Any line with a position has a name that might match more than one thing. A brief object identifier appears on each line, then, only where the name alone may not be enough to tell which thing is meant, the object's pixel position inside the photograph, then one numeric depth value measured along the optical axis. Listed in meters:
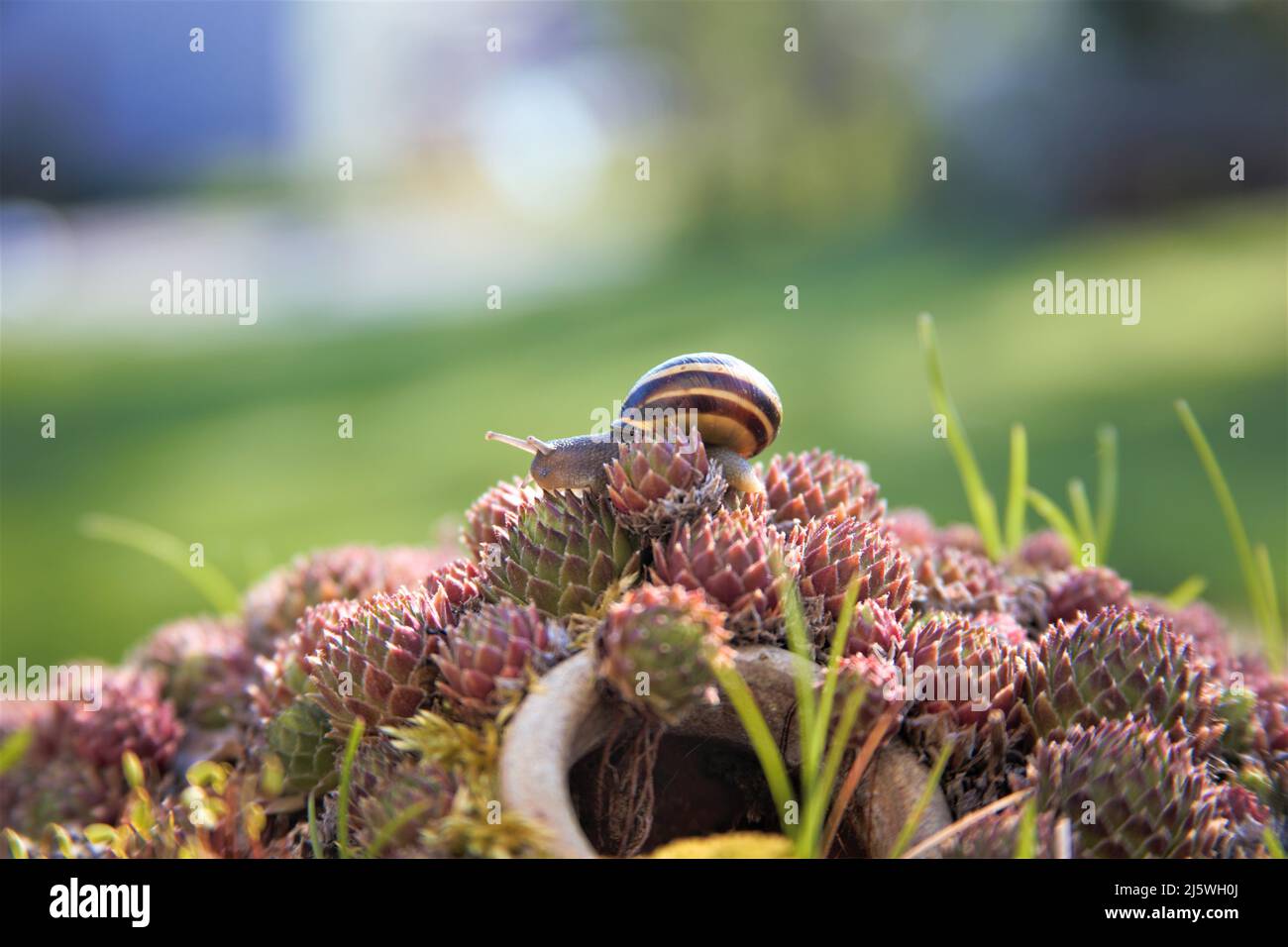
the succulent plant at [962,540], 0.29
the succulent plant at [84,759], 0.25
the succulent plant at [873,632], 0.21
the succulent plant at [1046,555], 0.28
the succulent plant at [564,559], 0.22
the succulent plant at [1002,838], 0.19
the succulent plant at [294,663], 0.23
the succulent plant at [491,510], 0.23
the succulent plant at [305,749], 0.22
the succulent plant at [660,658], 0.20
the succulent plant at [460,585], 0.22
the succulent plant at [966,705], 0.21
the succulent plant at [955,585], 0.24
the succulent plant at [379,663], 0.21
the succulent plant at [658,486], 0.22
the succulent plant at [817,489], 0.24
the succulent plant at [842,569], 0.22
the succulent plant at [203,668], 0.26
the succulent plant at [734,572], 0.21
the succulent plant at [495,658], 0.20
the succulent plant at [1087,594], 0.25
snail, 0.23
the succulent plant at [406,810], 0.20
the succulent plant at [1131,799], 0.20
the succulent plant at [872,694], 0.20
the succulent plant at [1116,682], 0.21
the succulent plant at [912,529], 0.27
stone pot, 0.19
